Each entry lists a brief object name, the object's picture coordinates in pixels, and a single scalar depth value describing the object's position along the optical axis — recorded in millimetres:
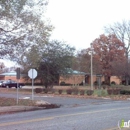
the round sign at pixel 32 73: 23375
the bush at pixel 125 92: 35094
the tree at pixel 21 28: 20750
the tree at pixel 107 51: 70188
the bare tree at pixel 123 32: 78150
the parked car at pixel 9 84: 56319
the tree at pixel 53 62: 41812
